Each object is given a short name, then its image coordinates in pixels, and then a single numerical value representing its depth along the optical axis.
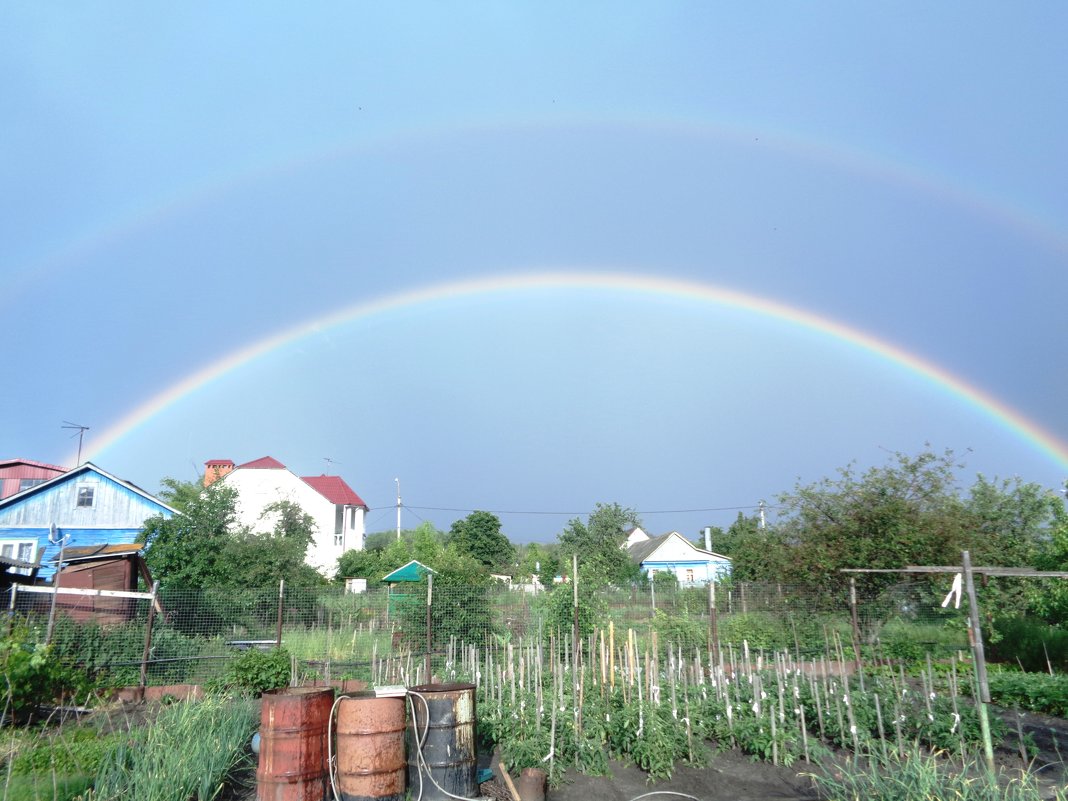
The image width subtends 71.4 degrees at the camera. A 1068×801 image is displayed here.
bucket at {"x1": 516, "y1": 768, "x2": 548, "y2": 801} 7.60
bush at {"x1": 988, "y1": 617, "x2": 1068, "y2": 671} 15.77
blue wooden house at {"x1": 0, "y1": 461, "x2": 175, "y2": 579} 29.55
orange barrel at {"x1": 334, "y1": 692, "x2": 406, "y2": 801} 6.98
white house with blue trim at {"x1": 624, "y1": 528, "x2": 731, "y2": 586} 57.28
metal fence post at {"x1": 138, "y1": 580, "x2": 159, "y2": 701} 12.70
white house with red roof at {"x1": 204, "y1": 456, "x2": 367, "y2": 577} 45.00
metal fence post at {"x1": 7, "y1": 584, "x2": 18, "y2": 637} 10.75
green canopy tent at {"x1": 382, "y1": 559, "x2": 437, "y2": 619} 29.24
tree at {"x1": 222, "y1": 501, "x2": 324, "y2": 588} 24.36
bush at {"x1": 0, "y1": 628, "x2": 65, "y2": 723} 8.75
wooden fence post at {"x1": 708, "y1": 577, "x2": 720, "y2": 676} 14.39
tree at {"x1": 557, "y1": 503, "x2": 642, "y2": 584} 58.07
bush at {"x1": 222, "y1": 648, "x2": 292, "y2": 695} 11.94
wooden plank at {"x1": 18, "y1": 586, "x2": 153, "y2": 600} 12.15
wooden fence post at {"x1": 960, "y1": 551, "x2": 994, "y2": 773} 6.09
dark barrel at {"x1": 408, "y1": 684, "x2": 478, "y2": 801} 7.38
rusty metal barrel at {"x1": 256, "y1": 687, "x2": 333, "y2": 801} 6.97
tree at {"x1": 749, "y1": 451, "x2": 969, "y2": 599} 16.58
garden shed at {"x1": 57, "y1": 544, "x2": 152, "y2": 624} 14.12
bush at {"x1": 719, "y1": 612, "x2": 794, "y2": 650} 17.06
